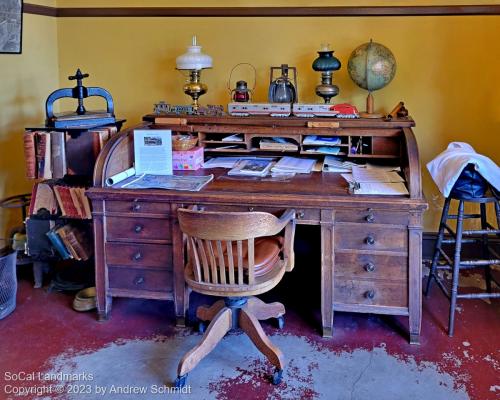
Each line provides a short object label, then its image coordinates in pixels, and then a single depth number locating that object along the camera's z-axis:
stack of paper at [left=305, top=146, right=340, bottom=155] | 2.86
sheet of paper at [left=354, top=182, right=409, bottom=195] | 2.43
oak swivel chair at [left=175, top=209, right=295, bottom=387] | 2.08
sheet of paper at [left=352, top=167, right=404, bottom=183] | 2.59
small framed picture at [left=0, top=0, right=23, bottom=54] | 3.04
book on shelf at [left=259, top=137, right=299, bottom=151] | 2.90
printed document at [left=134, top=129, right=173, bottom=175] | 2.78
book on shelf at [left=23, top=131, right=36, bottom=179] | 2.79
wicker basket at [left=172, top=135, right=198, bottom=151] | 2.86
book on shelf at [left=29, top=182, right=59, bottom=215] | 3.00
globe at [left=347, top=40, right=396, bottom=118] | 3.01
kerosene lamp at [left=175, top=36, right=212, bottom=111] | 3.06
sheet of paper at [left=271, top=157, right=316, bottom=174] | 2.80
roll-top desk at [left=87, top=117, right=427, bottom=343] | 2.41
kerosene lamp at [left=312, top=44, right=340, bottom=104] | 3.05
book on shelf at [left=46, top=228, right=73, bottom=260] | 2.95
